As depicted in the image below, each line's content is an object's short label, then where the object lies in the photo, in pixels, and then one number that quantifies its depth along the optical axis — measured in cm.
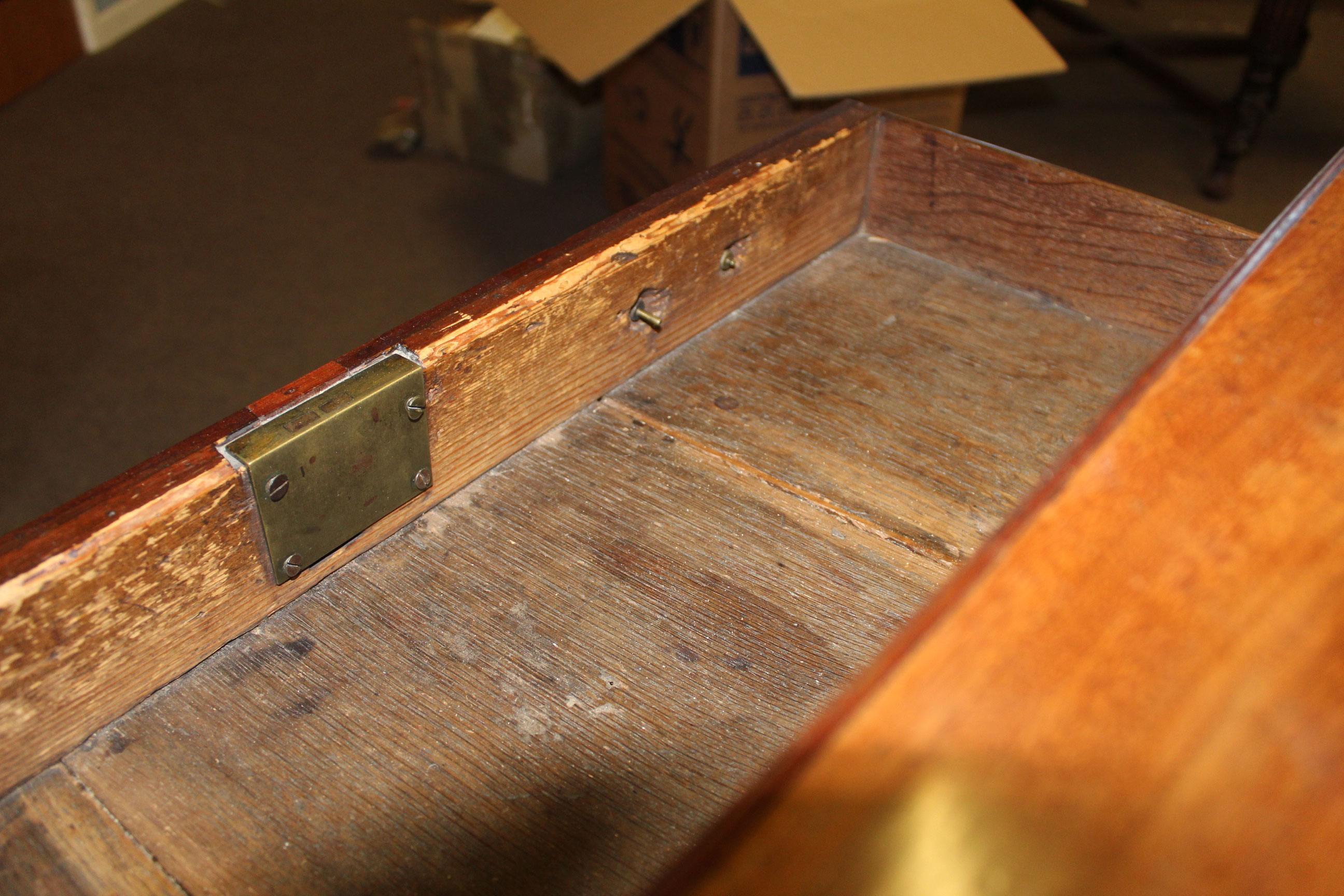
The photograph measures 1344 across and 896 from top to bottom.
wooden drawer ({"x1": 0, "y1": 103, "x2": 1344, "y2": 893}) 35
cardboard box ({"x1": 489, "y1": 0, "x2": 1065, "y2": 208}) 160
